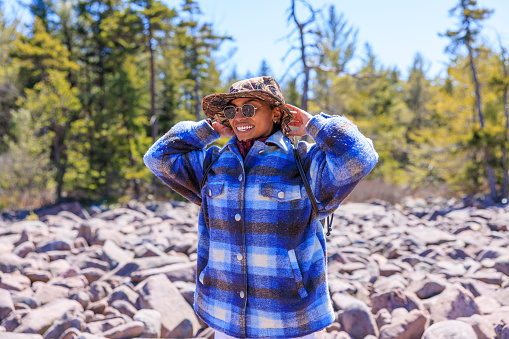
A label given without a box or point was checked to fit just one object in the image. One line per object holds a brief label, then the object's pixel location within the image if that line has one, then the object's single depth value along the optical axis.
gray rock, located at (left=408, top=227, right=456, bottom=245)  6.40
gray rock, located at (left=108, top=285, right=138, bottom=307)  3.91
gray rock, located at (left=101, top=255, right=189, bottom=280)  4.68
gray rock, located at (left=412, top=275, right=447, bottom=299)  4.03
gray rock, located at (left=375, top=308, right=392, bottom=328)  3.40
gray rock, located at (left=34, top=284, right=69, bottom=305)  4.01
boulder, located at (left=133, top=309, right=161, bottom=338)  3.27
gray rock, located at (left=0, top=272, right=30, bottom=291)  4.28
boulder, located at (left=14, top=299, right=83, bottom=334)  3.36
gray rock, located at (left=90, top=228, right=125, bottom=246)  5.99
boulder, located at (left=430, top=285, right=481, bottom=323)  3.33
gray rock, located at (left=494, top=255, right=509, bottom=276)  4.65
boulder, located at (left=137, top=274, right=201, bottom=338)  3.39
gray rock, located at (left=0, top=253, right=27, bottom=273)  4.90
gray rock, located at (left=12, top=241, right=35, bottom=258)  5.66
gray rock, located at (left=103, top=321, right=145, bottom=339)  3.22
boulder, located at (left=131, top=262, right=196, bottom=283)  4.35
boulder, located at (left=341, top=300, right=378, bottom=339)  3.29
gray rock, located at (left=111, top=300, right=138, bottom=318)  3.68
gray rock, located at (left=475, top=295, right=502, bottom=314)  3.49
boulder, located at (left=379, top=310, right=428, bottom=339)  3.10
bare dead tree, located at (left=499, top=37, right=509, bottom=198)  13.58
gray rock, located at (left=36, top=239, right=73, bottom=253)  5.70
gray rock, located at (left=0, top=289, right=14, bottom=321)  3.66
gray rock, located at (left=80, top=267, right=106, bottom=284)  4.64
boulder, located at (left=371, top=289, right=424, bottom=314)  3.66
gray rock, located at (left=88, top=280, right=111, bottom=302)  4.08
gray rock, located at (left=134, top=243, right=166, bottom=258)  5.16
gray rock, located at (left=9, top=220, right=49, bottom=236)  6.99
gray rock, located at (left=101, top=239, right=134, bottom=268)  5.14
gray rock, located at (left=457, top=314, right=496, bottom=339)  2.92
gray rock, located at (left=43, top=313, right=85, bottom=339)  3.28
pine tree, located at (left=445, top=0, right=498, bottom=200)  13.42
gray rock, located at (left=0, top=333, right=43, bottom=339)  3.06
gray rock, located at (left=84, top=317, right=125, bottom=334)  3.31
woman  1.69
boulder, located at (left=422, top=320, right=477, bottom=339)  2.77
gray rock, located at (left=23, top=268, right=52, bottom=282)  4.66
